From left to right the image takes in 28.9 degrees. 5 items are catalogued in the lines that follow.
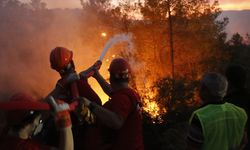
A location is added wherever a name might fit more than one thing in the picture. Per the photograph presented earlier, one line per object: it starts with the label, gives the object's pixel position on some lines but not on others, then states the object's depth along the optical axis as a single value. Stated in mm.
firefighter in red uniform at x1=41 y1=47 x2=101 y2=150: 4375
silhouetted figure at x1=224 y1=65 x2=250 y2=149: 5211
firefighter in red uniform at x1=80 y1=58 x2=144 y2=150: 4141
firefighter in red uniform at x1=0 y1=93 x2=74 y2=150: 3357
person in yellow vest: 4031
